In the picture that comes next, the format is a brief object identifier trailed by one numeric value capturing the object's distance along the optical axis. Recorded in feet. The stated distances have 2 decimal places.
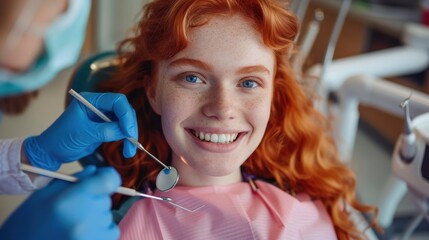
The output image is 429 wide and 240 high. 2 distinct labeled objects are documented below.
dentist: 1.64
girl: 2.70
